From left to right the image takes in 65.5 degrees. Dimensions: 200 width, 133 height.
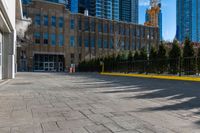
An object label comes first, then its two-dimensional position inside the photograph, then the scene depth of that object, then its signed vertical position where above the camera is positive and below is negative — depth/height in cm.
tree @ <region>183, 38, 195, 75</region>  1032 -7
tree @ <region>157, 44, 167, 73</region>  1264 -9
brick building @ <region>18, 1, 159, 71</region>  3619 +689
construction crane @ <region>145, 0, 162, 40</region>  6319 +2248
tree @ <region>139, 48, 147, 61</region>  1681 +109
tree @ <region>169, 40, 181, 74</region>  1143 +38
